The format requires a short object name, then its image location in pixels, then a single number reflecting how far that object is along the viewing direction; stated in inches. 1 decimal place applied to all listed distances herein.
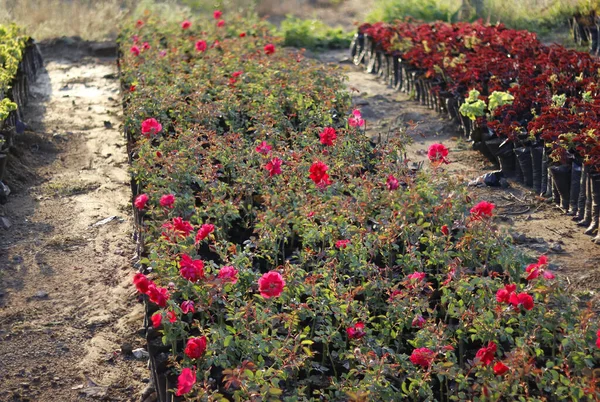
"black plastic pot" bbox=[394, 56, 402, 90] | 366.8
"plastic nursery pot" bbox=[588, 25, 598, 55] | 411.8
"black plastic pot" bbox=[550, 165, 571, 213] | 218.7
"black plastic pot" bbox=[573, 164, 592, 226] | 208.1
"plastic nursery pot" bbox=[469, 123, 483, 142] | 268.8
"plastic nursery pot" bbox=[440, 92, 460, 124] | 299.1
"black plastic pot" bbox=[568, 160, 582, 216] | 215.0
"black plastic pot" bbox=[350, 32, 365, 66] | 427.8
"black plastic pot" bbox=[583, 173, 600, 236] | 203.8
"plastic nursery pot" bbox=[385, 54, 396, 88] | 373.7
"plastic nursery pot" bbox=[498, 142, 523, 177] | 247.4
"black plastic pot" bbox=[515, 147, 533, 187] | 238.1
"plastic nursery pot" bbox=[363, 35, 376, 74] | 408.2
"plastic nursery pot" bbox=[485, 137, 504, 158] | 253.6
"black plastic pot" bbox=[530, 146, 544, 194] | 233.9
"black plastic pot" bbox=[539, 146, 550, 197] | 230.7
